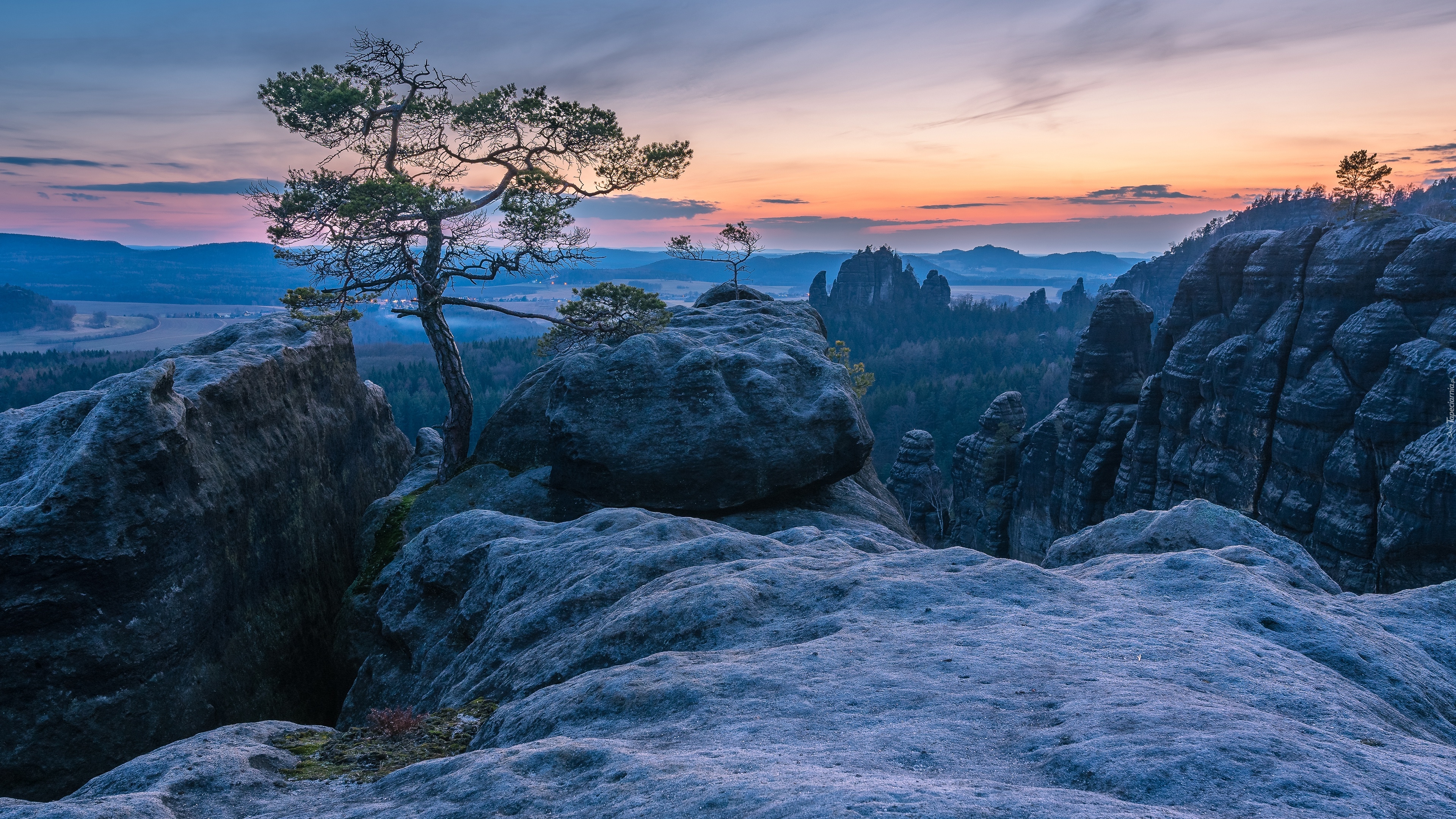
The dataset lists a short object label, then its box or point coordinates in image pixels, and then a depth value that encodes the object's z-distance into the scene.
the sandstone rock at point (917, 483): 70.94
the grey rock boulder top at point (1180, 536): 14.59
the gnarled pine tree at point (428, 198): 23.58
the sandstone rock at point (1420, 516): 28.94
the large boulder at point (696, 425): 22.16
